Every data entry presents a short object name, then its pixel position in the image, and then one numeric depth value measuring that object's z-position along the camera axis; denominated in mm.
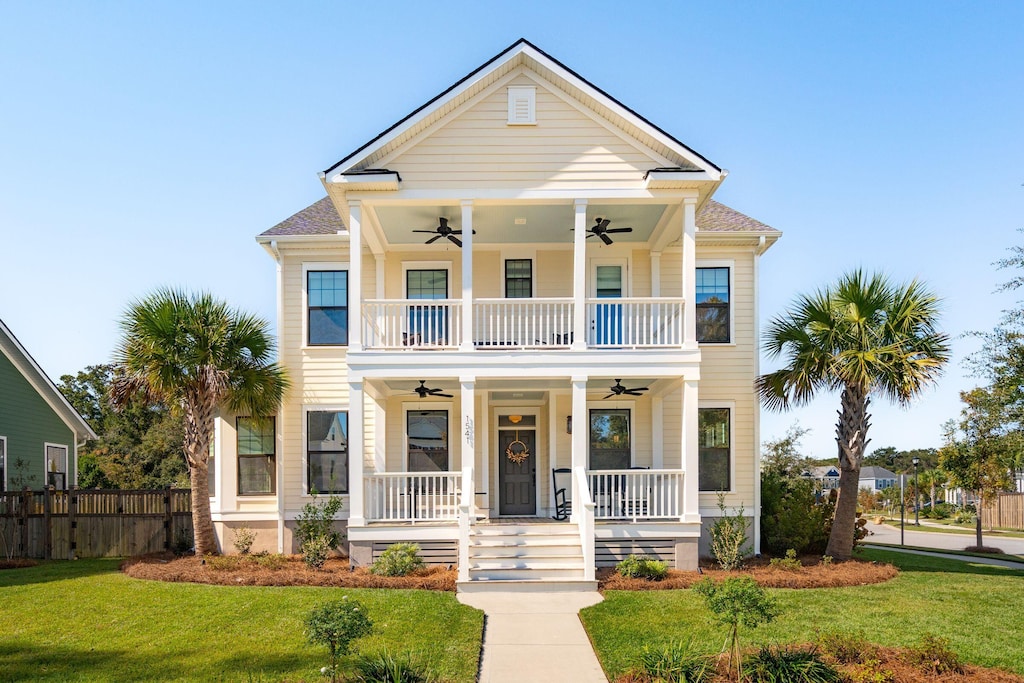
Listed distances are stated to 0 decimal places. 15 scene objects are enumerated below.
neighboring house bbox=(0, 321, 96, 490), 19672
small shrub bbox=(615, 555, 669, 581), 13055
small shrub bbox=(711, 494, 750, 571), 14250
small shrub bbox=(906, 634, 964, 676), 8039
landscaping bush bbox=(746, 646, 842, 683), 7539
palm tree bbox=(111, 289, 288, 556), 14641
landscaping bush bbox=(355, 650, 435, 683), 7297
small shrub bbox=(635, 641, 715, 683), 7652
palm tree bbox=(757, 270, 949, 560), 14203
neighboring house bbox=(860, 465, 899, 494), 67562
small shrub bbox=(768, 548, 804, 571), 13805
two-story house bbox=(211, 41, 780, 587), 14055
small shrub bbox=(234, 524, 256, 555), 15633
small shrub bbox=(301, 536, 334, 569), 13914
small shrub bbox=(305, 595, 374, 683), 6875
